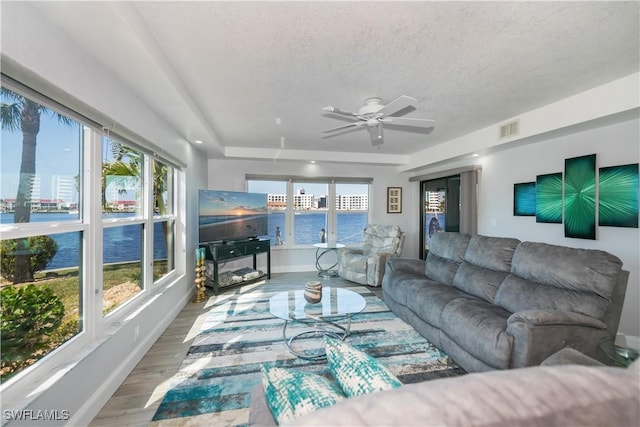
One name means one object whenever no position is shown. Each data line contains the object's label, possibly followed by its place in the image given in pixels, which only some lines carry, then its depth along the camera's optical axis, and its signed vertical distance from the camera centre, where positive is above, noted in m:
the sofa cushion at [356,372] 0.78 -0.51
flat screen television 4.07 -0.05
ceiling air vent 3.16 +1.05
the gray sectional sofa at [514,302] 1.74 -0.74
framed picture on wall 5.99 +0.31
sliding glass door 4.91 +0.13
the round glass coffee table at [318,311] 2.39 -0.95
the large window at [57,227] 1.28 -0.10
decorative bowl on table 2.69 -0.83
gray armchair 4.52 -0.76
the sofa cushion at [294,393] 0.70 -0.53
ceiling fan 2.47 +0.95
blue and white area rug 1.73 -1.29
